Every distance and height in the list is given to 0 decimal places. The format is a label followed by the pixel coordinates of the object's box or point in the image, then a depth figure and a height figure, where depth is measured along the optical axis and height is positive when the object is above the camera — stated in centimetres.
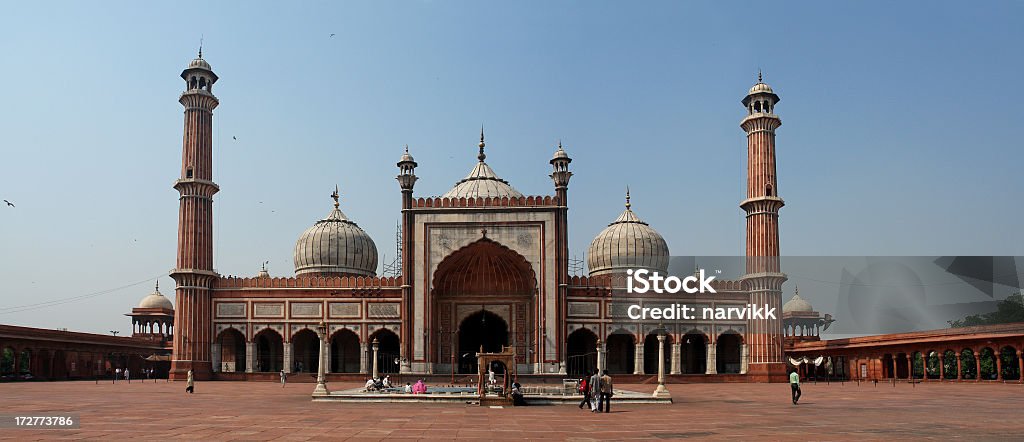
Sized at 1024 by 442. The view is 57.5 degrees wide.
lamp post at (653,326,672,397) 2457 -194
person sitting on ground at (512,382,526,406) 2270 -228
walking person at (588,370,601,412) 2047 -197
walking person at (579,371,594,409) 2166 -212
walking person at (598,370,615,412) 2020 -188
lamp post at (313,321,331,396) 2478 -203
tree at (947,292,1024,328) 5962 -91
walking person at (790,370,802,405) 2312 -208
